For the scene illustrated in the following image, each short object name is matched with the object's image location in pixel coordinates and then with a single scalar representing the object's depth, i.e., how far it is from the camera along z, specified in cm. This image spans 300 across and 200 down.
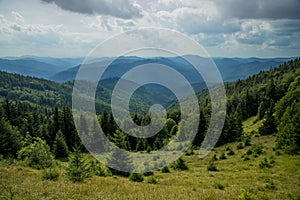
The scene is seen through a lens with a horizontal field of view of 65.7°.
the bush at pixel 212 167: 2916
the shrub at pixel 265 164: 2621
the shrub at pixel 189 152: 4869
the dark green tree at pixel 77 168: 1727
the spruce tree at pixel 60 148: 5682
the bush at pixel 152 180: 2091
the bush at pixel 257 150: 3512
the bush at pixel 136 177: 2206
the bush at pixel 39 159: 2674
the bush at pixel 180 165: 3253
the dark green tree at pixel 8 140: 4668
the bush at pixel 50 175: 1697
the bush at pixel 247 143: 4631
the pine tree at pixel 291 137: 3080
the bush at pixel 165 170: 3048
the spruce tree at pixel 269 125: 5494
